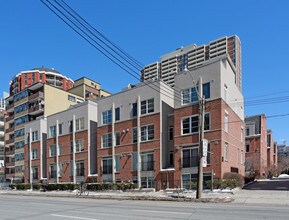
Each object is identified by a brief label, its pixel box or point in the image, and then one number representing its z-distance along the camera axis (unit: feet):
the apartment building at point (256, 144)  183.01
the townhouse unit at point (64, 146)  150.10
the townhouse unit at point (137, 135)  117.80
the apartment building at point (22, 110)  216.95
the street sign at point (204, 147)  71.26
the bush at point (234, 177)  100.02
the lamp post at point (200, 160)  71.15
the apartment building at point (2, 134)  339.92
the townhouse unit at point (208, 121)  102.06
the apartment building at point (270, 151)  239.30
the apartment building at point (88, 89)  254.88
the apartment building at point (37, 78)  391.30
